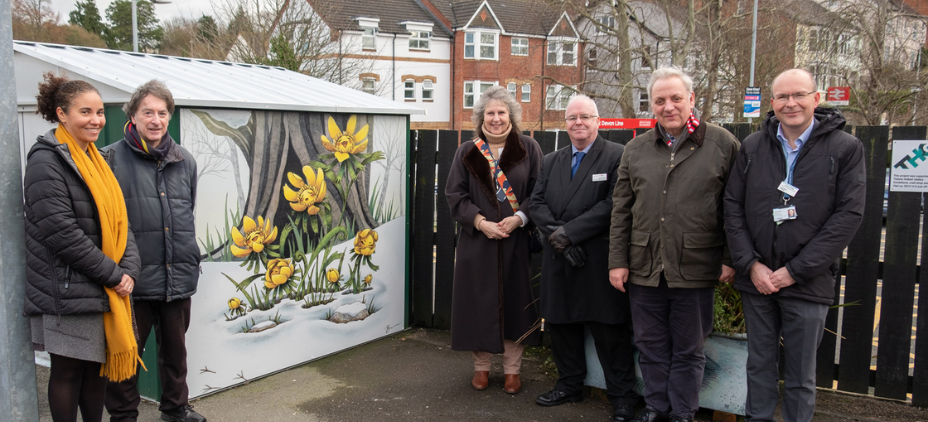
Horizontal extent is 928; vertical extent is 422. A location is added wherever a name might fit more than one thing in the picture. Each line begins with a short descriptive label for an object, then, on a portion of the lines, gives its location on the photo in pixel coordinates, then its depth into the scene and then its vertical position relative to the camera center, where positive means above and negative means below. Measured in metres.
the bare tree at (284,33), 16.95 +3.26
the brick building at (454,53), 41.34 +6.83
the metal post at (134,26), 16.34 +3.22
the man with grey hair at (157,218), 3.81 -0.37
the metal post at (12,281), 2.81 -0.56
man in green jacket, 3.72 -0.43
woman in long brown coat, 4.73 -0.58
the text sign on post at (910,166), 4.22 +0.01
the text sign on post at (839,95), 17.67 +1.91
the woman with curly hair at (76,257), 3.20 -0.50
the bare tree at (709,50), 22.38 +3.99
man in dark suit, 4.23 -0.54
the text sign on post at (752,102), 18.94 +1.78
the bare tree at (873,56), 18.81 +3.30
